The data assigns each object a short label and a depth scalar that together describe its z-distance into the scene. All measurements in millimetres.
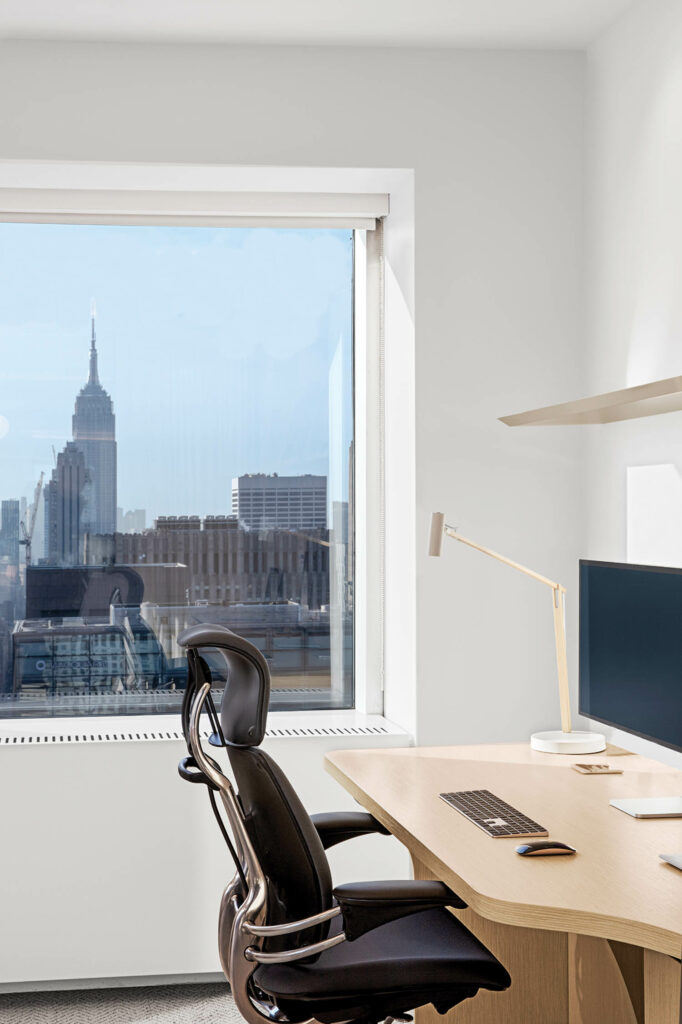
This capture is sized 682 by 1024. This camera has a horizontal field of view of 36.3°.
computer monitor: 2164
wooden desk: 1633
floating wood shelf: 2105
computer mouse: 1880
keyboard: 2014
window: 3469
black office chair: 1865
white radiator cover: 3020
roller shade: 3371
